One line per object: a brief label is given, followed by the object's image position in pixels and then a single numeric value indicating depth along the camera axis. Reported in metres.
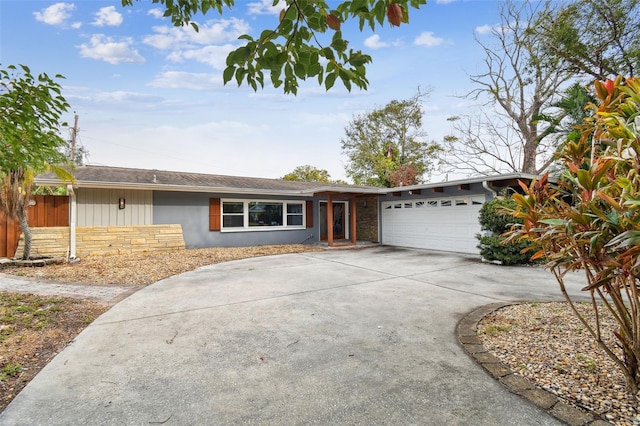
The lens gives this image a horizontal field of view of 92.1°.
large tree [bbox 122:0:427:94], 1.48
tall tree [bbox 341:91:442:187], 22.33
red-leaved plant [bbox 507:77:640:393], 1.70
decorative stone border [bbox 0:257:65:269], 7.17
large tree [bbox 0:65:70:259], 2.83
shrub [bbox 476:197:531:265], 7.90
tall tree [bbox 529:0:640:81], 11.05
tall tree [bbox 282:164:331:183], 27.86
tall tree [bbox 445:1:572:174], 15.43
